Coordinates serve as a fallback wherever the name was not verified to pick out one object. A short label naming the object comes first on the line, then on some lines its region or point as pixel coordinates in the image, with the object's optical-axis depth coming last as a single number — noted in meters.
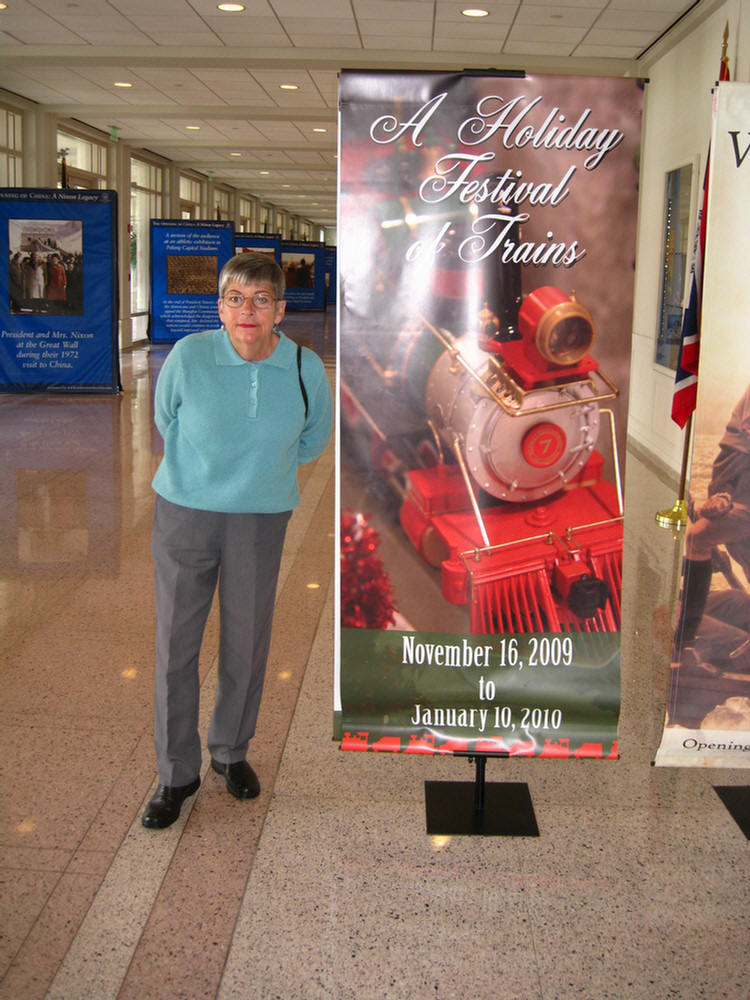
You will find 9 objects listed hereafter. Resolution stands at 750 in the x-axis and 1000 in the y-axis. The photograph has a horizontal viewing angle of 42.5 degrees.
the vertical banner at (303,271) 29.84
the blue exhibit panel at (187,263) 16.47
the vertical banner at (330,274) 33.90
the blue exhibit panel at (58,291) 11.13
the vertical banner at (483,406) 2.26
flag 3.12
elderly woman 2.52
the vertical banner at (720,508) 2.41
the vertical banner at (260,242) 23.72
